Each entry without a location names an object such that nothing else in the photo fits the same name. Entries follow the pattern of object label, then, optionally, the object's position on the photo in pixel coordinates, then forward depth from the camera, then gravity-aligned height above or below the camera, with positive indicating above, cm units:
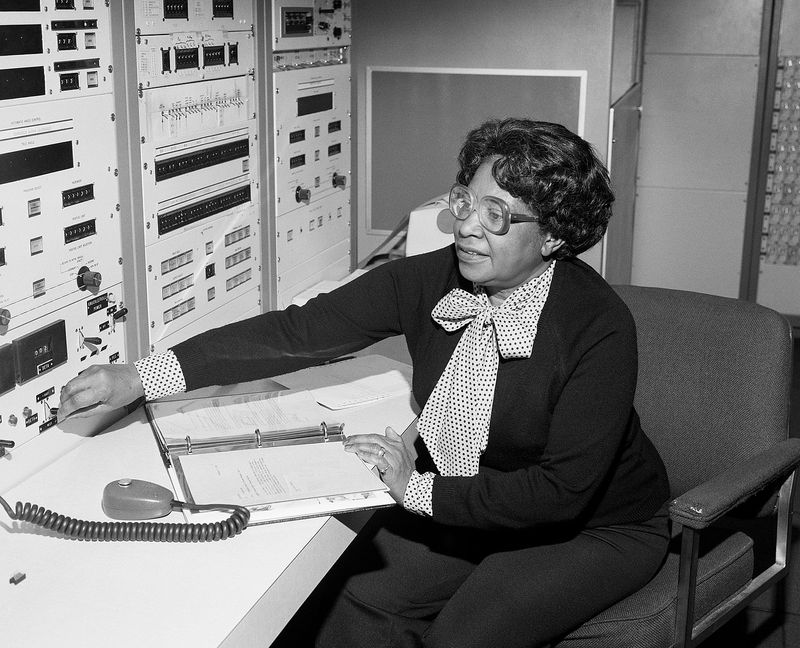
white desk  109 -61
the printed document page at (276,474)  138 -59
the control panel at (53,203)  139 -21
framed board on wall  264 -13
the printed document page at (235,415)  161 -58
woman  149 -52
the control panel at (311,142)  225 -19
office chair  151 -63
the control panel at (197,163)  174 -19
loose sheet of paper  183 -60
